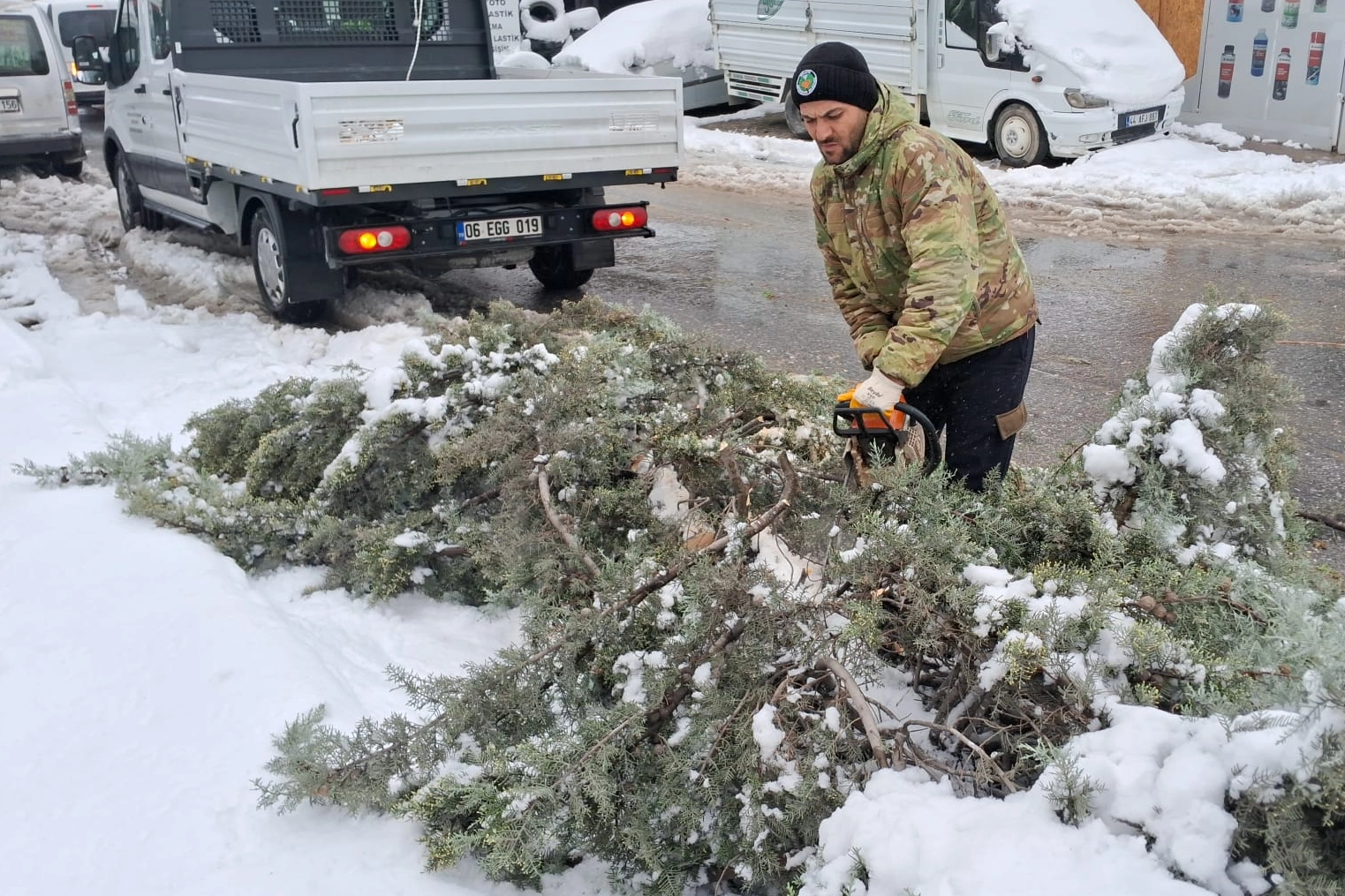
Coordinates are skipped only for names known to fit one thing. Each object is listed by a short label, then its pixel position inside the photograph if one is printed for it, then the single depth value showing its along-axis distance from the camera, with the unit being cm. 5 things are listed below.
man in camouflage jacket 296
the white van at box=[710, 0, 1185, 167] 1204
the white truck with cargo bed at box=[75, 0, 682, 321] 656
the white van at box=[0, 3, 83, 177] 1245
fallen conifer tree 222
